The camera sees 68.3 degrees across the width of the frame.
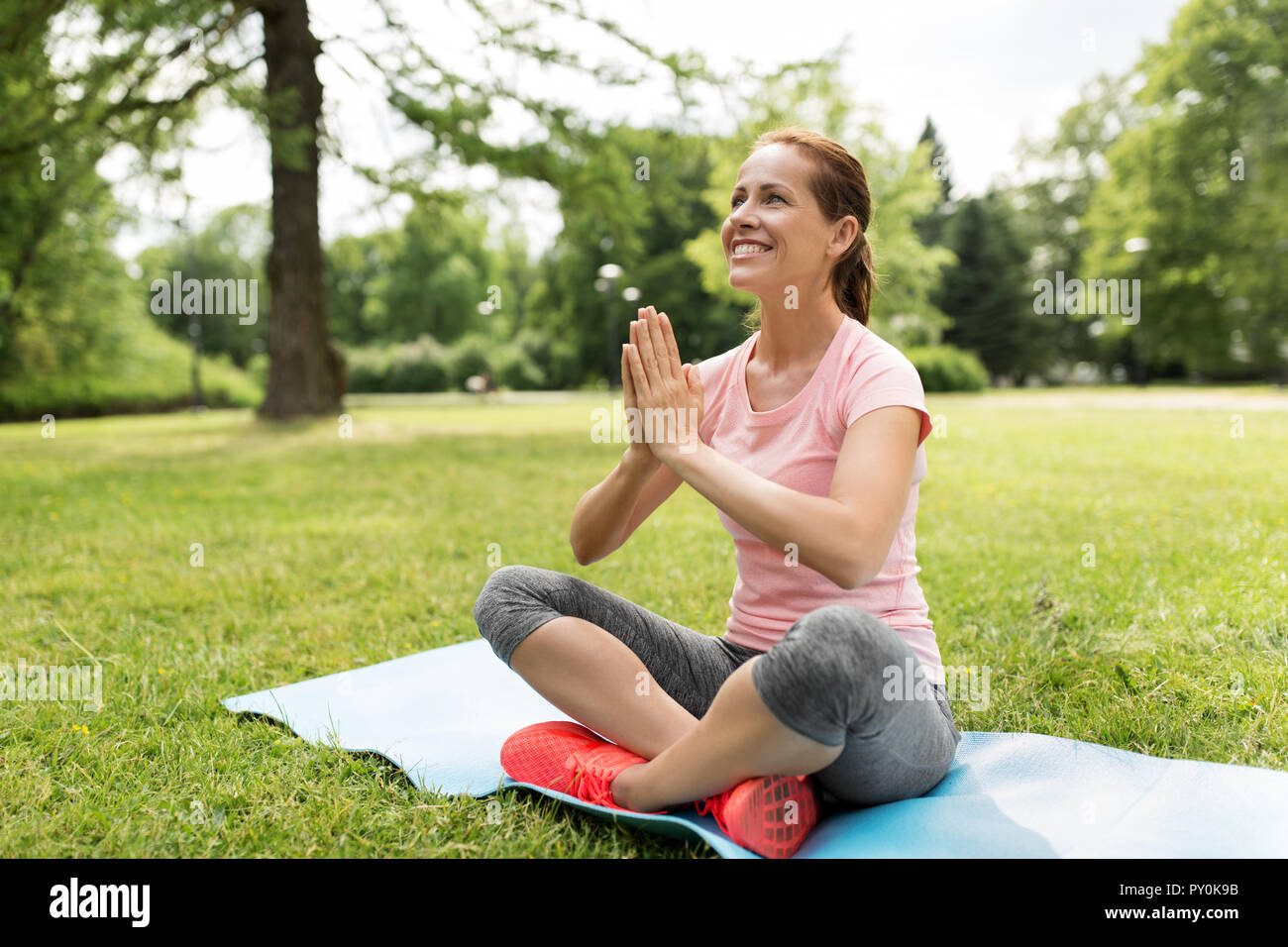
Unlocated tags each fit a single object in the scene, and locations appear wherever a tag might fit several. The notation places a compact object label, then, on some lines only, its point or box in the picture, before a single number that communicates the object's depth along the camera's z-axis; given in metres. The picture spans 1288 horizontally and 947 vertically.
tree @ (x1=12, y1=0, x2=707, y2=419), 9.82
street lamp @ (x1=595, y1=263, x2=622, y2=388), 22.73
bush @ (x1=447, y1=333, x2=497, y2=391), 38.41
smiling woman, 1.88
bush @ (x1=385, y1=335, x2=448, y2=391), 38.69
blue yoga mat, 1.99
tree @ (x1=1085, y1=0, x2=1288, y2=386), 27.75
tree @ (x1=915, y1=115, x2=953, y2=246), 43.25
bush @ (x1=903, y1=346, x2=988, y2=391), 30.44
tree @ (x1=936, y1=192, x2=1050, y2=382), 41.72
